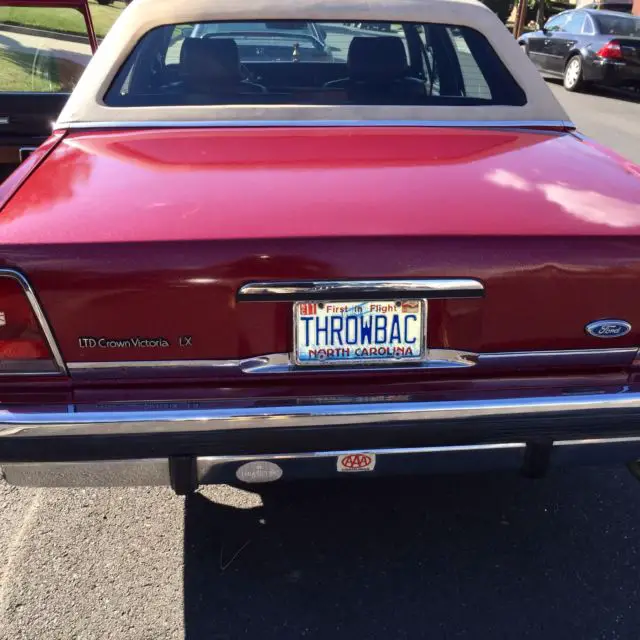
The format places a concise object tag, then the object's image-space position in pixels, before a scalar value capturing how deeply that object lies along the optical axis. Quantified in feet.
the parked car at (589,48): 42.50
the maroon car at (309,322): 6.51
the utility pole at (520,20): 67.56
